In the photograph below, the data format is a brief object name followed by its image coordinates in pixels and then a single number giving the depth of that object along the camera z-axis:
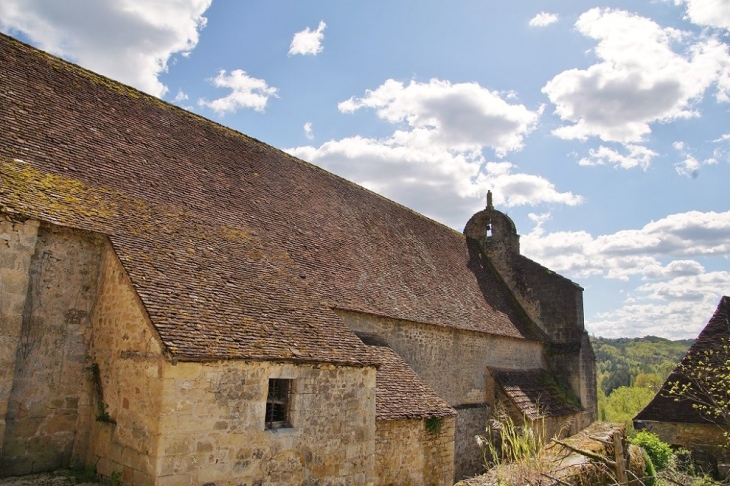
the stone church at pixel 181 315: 7.23
